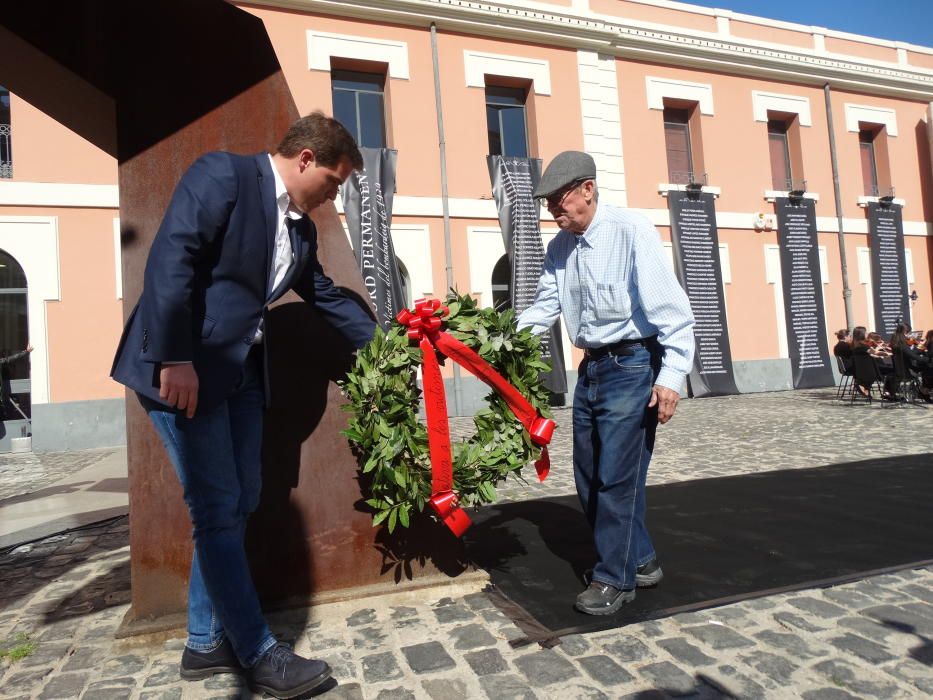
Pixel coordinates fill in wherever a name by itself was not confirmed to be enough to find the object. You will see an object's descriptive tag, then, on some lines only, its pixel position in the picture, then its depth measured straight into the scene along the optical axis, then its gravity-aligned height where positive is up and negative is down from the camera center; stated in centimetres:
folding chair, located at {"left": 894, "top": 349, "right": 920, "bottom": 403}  1106 -57
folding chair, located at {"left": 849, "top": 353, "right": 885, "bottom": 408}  1121 -38
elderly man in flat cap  260 +8
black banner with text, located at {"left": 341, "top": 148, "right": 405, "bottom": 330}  1166 +292
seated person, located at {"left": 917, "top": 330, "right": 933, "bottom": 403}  1140 -53
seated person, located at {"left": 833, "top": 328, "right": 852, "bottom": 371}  1186 -1
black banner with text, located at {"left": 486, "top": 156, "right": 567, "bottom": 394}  1283 +307
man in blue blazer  189 +16
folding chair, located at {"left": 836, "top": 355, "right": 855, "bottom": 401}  1182 -41
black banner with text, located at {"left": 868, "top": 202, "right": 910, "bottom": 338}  1661 +221
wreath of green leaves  257 -18
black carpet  278 -104
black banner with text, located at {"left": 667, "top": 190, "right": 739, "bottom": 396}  1467 +175
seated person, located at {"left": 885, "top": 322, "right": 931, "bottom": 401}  1098 -17
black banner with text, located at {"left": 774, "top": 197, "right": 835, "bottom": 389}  1577 +145
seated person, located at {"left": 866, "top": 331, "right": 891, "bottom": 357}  1107 +1
